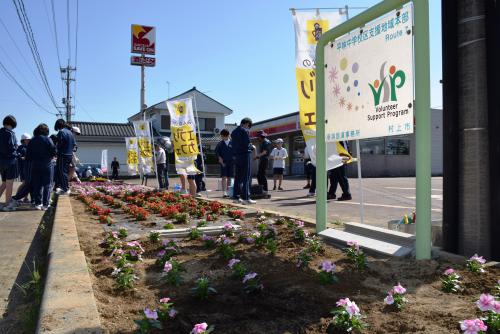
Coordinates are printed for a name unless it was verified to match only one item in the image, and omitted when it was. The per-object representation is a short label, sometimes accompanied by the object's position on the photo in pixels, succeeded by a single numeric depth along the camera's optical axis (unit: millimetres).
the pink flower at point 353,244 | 3246
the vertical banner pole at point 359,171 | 4393
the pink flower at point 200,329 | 1813
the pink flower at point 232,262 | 3016
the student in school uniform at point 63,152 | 10398
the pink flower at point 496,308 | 1931
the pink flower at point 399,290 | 2291
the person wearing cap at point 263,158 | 11914
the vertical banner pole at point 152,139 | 14367
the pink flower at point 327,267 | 2711
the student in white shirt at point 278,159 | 14422
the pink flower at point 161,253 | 3523
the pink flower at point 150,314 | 1986
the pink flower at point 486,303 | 1968
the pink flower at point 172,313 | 2131
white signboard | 3301
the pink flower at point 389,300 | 2258
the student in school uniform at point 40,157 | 8828
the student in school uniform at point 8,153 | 9156
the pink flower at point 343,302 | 2048
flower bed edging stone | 2033
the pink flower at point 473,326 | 1769
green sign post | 3111
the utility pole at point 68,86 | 48125
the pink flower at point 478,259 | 2768
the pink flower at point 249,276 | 2612
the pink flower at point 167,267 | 2936
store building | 27406
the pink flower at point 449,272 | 2654
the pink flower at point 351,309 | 1986
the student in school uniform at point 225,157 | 11492
